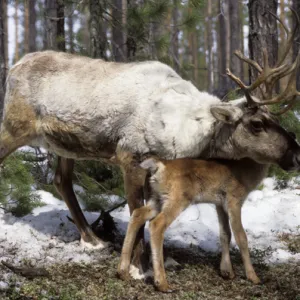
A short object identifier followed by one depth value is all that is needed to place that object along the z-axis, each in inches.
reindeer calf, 350.0
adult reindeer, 361.4
